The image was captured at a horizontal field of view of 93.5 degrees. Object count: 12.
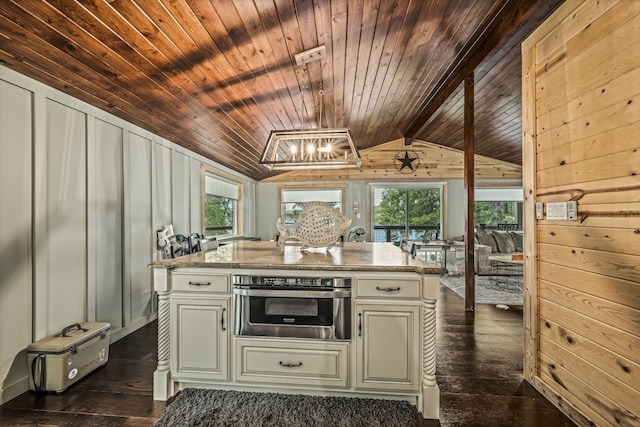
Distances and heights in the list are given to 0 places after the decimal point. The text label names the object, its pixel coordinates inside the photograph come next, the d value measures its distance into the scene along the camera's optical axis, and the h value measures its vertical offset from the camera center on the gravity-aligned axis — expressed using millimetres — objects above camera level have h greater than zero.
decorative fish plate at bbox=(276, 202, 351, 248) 2361 -62
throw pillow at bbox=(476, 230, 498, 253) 6328 -514
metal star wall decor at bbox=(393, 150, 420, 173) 7145 +1315
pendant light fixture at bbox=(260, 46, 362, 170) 2459 +628
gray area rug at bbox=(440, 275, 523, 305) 4340 -1227
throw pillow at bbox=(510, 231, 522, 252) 6435 -512
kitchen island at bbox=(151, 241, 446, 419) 1789 -747
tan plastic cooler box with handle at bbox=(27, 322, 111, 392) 1977 -947
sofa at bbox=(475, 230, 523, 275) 5824 -600
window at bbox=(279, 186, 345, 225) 7309 +510
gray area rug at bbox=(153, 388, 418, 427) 1703 -1155
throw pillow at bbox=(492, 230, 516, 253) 6312 -560
